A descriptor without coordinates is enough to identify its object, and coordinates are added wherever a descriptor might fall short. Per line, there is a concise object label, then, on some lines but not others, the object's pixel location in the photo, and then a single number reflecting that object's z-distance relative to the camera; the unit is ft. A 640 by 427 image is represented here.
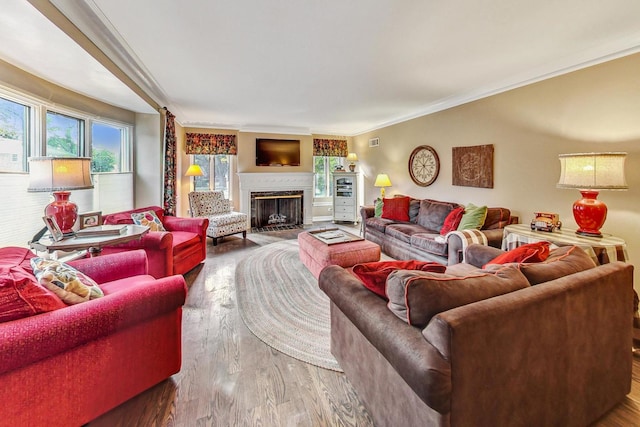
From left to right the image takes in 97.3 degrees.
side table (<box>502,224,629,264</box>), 7.34
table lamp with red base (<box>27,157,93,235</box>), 6.85
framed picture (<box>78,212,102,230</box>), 8.77
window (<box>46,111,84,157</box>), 9.43
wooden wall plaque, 12.51
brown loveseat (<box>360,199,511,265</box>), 10.57
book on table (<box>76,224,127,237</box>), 7.80
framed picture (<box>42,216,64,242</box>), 7.08
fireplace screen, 21.86
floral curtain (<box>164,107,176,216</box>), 14.61
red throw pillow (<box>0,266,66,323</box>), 3.80
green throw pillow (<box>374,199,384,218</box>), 16.96
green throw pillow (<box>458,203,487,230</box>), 11.19
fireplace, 21.42
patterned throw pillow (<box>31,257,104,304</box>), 4.64
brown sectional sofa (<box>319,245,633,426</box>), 3.29
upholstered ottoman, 10.23
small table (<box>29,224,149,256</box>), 6.87
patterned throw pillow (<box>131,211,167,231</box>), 10.91
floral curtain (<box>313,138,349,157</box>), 24.17
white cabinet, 23.75
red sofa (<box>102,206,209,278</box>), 9.29
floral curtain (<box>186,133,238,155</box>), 20.25
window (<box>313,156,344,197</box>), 25.39
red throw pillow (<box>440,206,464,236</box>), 12.17
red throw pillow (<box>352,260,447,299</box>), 4.73
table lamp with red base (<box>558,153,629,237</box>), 7.42
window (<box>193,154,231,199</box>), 21.21
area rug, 6.96
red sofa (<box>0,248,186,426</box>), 3.68
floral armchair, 16.37
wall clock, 15.69
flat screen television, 21.88
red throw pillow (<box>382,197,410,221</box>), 16.08
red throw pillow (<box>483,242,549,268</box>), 5.33
